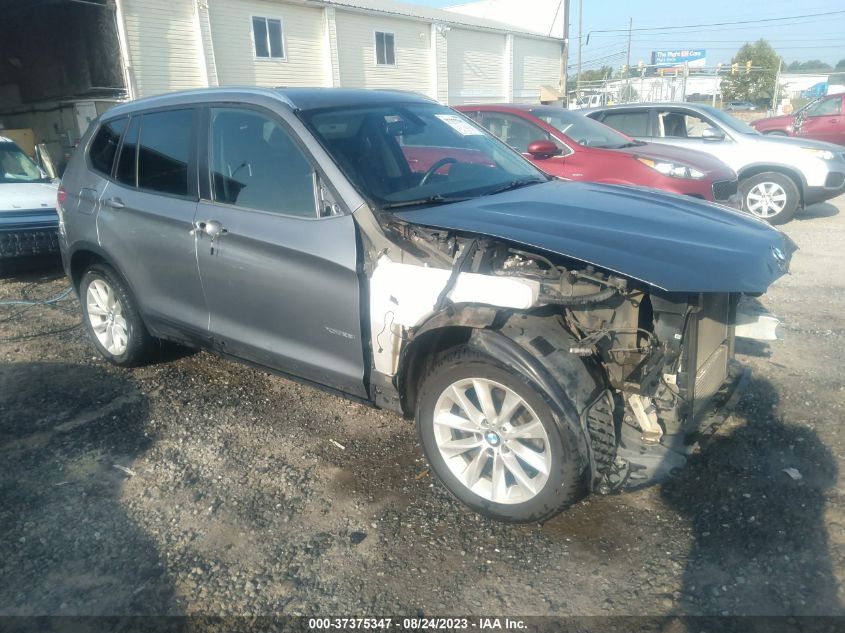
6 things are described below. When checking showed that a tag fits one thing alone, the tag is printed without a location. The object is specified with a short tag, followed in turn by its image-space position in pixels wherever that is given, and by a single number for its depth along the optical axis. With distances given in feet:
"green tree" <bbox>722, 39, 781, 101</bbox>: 178.09
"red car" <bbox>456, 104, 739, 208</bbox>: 24.56
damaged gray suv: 9.09
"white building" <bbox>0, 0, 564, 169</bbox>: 58.95
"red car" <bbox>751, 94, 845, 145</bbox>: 49.16
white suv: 30.83
